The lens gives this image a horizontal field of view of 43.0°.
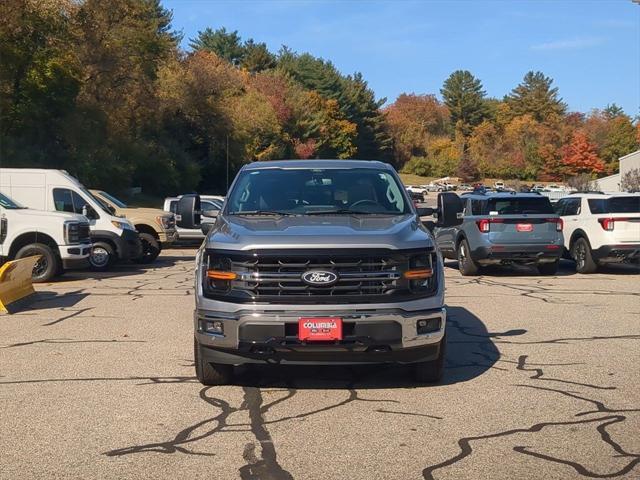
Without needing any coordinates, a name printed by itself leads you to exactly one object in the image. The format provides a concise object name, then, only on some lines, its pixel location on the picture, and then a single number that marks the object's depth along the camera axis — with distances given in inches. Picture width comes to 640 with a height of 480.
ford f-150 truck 258.7
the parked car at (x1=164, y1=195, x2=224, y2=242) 1002.1
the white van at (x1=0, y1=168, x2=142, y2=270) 722.2
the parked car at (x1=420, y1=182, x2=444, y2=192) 3760.8
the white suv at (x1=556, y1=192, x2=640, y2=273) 660.1
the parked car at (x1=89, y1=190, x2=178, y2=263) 833.5
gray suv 655.8
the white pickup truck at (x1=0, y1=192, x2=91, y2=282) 624.1
